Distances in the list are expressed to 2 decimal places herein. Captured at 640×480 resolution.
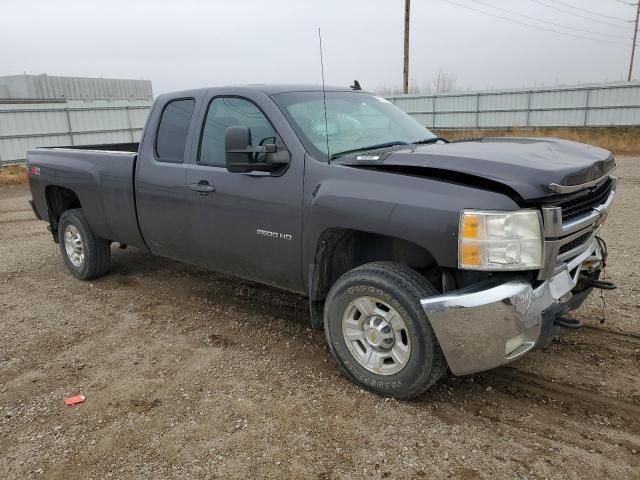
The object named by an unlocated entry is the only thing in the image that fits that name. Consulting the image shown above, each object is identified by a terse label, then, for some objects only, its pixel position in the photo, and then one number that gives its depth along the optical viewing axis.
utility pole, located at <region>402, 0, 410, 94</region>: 26.11
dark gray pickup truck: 2.71
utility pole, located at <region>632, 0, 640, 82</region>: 52.75
